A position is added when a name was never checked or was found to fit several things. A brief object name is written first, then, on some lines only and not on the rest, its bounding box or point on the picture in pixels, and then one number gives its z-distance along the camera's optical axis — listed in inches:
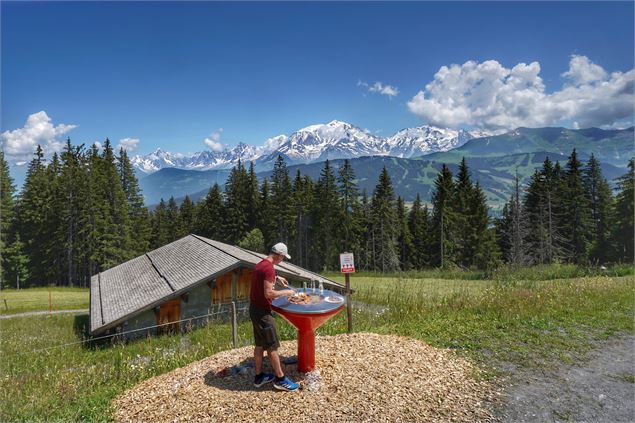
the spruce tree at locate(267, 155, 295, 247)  2364.7
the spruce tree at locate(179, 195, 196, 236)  2683.6
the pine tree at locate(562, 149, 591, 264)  1987.0
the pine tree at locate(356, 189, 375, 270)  2348.5
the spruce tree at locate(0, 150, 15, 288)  1928.8
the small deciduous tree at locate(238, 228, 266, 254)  2157.9
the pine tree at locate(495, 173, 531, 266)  1650.6
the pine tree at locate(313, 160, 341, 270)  2326.5
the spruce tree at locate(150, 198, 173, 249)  2662.4
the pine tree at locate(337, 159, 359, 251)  2258.9
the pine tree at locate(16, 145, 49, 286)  2038.6
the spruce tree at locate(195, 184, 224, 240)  2461.9
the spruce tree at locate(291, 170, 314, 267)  2372.0
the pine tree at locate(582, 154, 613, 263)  2036.2
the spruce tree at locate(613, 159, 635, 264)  1839.3
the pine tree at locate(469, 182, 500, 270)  1932.8
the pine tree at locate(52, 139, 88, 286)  1952.5
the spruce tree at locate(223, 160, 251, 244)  2417.6
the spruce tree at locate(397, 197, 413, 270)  2447.2
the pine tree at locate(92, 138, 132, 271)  1942.7
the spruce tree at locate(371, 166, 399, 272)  2237.9
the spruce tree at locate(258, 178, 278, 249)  2413.9
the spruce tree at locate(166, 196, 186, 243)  2672.2
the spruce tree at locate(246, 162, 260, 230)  2460.6
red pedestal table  245.3
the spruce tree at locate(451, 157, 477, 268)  1967.3
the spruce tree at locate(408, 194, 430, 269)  2482.8
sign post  343.9
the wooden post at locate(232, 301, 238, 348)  349.1
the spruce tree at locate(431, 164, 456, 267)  2064.5
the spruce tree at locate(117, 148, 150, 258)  2310.5
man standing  240.7
